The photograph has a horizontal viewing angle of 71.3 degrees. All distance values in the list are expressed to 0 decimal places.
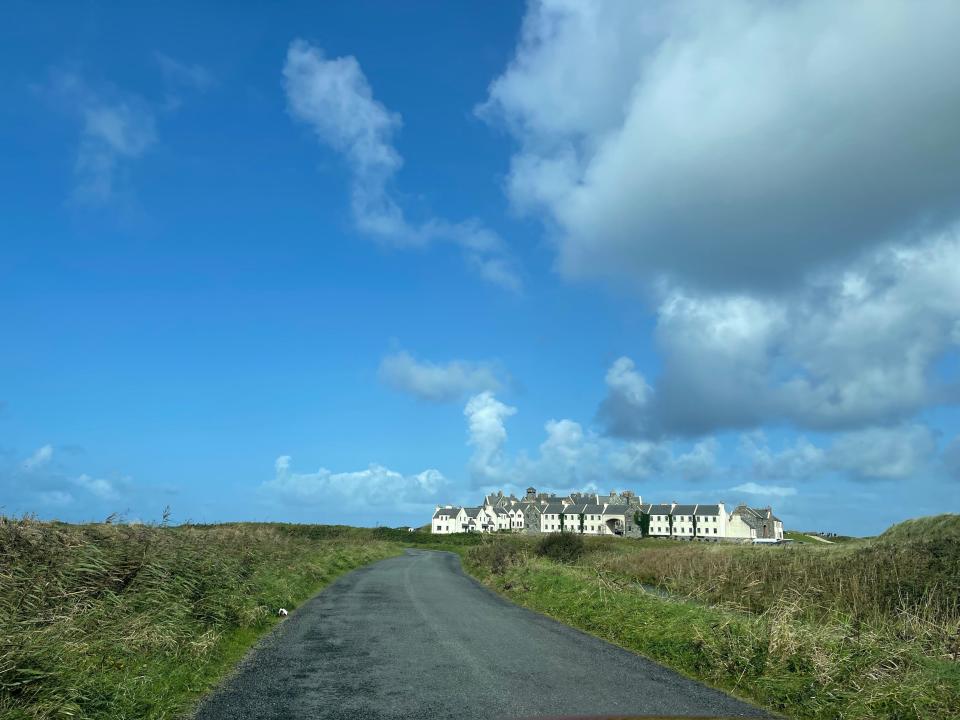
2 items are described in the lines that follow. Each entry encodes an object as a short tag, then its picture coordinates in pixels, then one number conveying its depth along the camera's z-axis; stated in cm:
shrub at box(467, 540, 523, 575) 3561
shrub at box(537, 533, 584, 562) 4644
